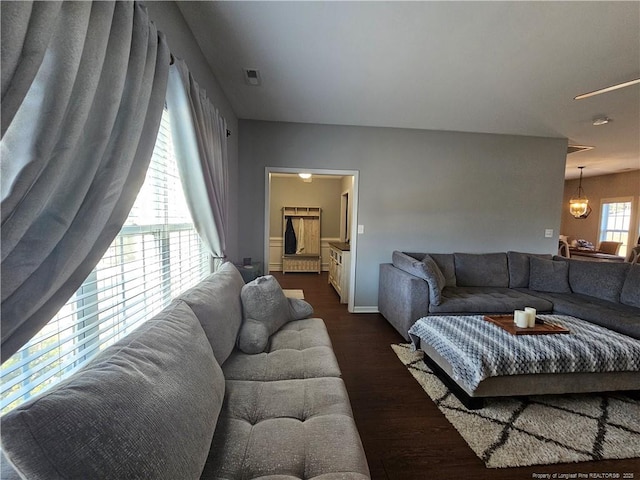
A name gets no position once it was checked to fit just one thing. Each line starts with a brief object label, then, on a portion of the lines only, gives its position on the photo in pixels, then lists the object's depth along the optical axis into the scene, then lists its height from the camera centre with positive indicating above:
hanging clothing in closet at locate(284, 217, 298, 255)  6.50 -0.43
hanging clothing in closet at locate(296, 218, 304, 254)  6.57 -0.33
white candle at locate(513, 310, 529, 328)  2.09 -0.70
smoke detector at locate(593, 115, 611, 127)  3.18 +1.32
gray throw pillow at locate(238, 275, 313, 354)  1.67 -0.63
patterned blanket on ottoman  1.73 -0.82
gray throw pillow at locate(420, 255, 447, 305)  2.80 -0.59
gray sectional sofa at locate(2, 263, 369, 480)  0.57 -0.59
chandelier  6.13 +0.54
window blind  0.89 -0.35
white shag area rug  1.50 -1.23
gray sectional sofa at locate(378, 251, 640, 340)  2.80 -0.70
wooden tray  2.01 -0.76
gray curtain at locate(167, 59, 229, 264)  1.58 +0.45
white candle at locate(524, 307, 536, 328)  2.08 -0.67
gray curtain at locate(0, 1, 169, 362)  0.59 +0.18
